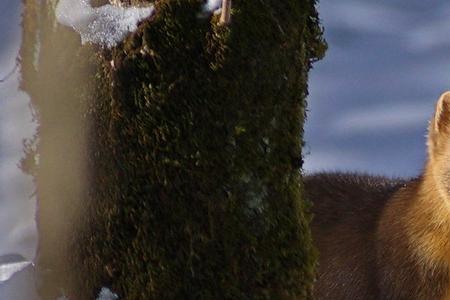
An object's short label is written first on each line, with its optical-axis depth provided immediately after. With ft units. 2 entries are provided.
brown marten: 40.63
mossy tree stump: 24.85
